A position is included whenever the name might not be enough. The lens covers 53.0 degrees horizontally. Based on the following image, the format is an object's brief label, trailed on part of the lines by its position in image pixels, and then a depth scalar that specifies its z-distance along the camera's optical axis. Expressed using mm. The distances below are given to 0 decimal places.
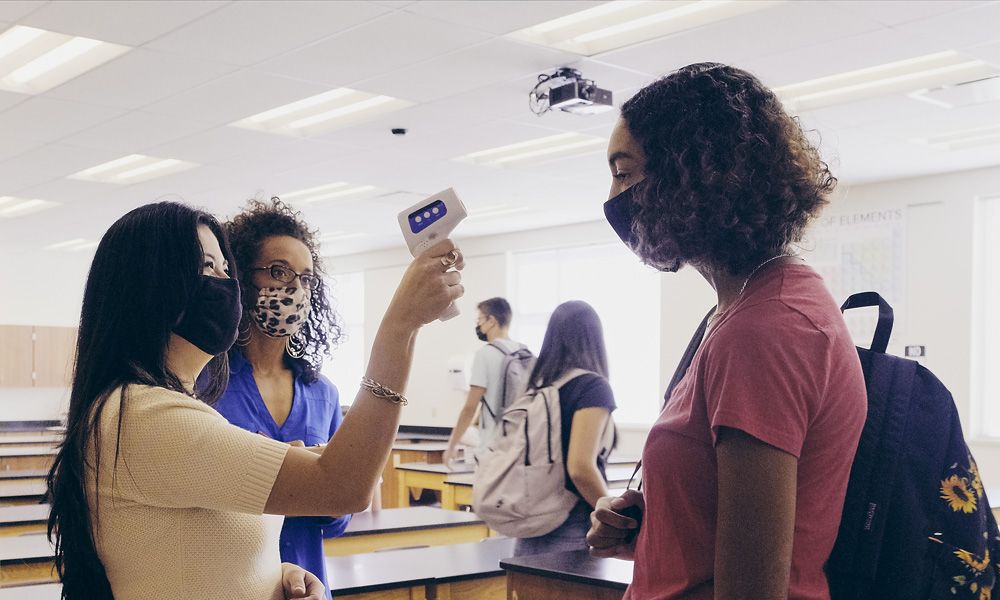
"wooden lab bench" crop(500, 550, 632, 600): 2426
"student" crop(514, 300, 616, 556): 2918
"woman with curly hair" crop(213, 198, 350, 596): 2021
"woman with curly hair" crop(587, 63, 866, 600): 1059
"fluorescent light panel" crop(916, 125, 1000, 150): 6359
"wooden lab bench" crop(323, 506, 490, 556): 3656
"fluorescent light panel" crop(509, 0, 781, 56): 4312
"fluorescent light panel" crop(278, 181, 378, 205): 8484
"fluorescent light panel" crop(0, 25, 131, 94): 4934
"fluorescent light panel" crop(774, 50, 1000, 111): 5070
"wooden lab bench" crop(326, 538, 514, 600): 2652
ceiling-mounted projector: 4949
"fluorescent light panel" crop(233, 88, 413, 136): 5836
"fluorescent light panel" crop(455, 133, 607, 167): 6680
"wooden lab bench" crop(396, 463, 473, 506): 6371
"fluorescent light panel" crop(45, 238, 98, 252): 11423
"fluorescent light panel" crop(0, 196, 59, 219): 9055
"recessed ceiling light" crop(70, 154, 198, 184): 7523
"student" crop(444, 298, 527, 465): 5906
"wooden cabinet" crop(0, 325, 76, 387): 11758
